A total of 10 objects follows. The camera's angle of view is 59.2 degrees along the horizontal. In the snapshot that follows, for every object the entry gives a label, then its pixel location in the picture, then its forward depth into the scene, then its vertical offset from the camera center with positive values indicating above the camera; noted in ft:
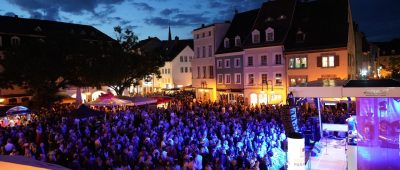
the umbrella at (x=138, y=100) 75.29 -2.71
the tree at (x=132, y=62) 115.04 +8.59
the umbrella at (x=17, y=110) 67.74 -4.20
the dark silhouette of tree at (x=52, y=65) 98.99 +6.75
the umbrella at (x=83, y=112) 60.90 -4.29
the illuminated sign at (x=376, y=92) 37.55 -0.76
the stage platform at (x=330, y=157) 43.45 -9.59
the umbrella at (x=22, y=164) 12.56 -2.79
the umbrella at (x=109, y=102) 71.86 -2.92
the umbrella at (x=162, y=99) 91.17 -3.14
